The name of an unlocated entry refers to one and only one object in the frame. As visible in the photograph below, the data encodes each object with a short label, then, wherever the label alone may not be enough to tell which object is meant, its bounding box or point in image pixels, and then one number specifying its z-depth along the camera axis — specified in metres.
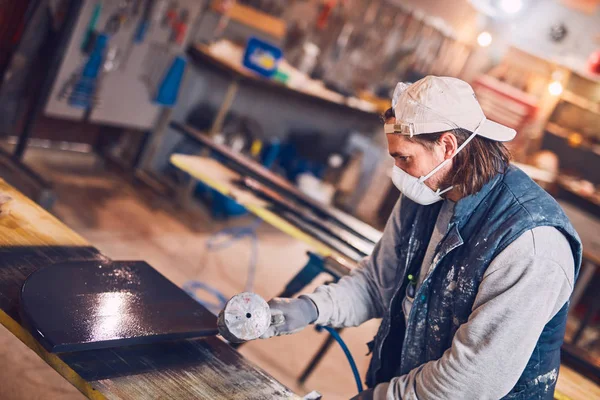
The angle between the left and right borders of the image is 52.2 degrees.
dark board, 1.34
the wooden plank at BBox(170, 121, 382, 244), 3.53
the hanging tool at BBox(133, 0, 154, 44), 4.32
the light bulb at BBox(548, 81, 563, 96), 7.72
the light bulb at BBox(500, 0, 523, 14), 7.98
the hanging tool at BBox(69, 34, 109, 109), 4.07
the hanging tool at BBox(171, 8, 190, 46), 4.62
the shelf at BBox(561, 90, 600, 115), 7.54
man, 1.43
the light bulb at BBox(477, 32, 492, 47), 7.15
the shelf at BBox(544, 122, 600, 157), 7.46
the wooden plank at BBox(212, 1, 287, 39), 5.21
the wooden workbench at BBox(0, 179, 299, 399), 1.32
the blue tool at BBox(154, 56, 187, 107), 4.71
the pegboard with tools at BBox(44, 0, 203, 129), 4.00
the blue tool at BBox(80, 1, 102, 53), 3.94
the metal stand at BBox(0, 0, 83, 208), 3.59
